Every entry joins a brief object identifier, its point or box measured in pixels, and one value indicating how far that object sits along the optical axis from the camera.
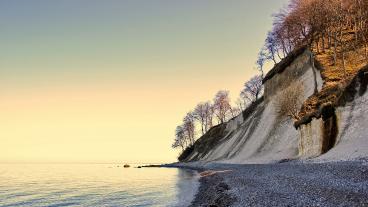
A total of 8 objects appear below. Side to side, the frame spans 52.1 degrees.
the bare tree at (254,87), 110.62
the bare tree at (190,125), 133.25
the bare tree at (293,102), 48.66
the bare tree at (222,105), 118.62
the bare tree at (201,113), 126.31
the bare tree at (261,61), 96.77
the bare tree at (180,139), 142.62
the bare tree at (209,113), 123.51
